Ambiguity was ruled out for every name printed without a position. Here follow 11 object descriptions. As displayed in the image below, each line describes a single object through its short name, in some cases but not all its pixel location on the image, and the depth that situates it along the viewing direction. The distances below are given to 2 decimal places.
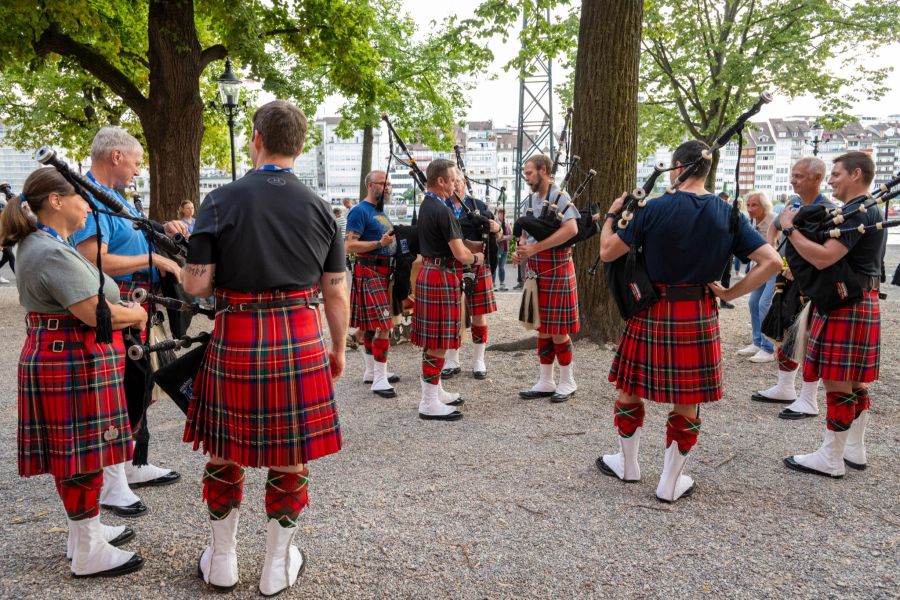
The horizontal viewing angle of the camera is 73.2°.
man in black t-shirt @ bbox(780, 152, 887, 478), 3.14
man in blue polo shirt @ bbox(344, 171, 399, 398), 5.02
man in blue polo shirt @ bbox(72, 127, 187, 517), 2.62
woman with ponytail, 2.14
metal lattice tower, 15.85
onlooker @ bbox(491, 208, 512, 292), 10.21
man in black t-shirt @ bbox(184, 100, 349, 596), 1.99
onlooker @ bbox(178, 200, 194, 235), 8.27
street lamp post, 8.69
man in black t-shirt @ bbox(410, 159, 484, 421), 4.23
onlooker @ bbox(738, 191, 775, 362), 5.71
